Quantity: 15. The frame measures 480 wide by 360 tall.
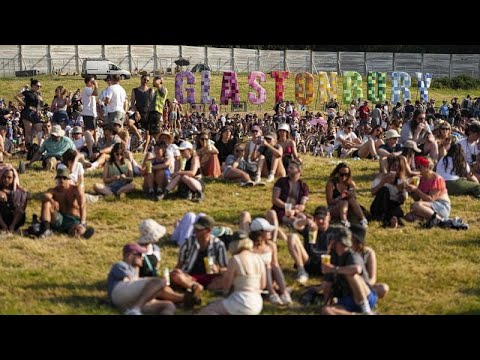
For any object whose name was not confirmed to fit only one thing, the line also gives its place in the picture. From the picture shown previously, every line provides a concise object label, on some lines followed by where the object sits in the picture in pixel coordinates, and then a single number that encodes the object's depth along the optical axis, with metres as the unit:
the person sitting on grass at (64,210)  10.38
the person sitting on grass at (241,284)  7.62
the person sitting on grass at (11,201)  10.51
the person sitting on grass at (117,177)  12.55
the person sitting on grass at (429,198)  11.25
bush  53.05
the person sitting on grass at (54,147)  14.02
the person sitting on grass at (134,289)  7.82
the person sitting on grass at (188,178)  12.45
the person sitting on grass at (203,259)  8.59
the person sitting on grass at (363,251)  8.07
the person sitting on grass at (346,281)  7.69
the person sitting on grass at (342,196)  10.84
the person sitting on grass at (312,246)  9.02
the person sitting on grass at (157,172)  12.51
